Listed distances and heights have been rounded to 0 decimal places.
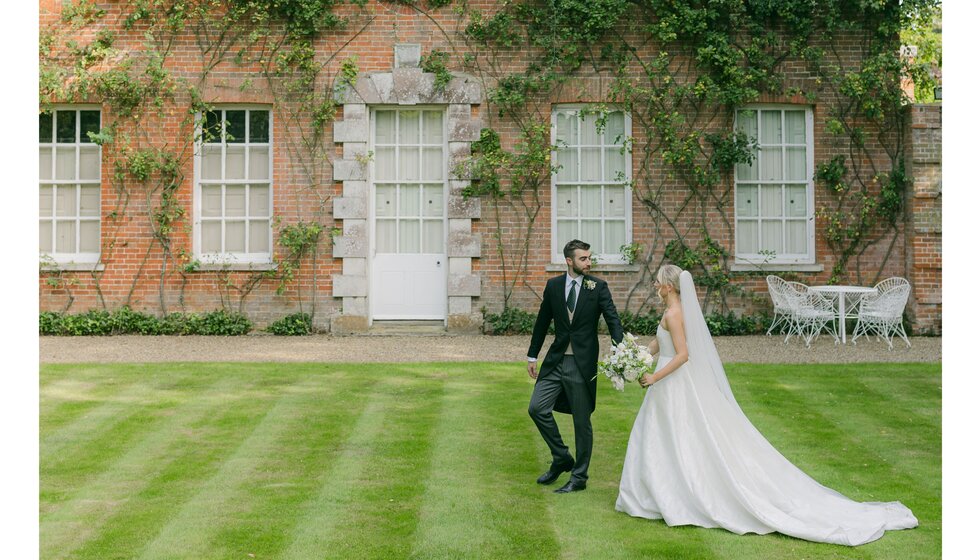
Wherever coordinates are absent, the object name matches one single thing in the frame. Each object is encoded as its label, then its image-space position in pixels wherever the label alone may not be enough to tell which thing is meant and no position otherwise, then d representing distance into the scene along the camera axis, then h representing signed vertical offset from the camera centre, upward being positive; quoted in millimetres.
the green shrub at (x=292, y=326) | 13477 -688
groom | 6613 -593
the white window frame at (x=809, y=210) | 13828 +956
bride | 5734 -1156
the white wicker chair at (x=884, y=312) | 12586 -445
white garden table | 12445 -189
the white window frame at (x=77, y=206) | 13758 +988
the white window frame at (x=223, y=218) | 13695 +974
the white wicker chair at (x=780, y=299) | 13047 -289
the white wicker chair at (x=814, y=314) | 12617 -475
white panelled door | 13781 +812
